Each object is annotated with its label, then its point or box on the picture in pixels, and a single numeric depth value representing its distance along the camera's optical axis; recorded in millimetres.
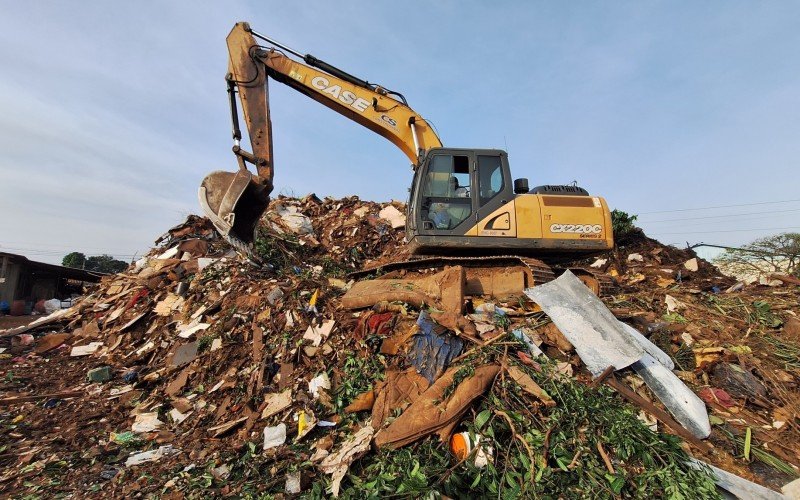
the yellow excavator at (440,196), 6117
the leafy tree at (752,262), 11414
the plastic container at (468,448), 3529
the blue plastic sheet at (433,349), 4438
